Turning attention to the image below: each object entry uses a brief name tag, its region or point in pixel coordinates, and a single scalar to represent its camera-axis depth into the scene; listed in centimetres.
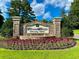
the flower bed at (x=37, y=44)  721
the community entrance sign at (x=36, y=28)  1006
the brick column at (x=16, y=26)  1023
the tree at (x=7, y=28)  1103
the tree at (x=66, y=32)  1133
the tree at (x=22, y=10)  1449
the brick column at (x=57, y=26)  1036
